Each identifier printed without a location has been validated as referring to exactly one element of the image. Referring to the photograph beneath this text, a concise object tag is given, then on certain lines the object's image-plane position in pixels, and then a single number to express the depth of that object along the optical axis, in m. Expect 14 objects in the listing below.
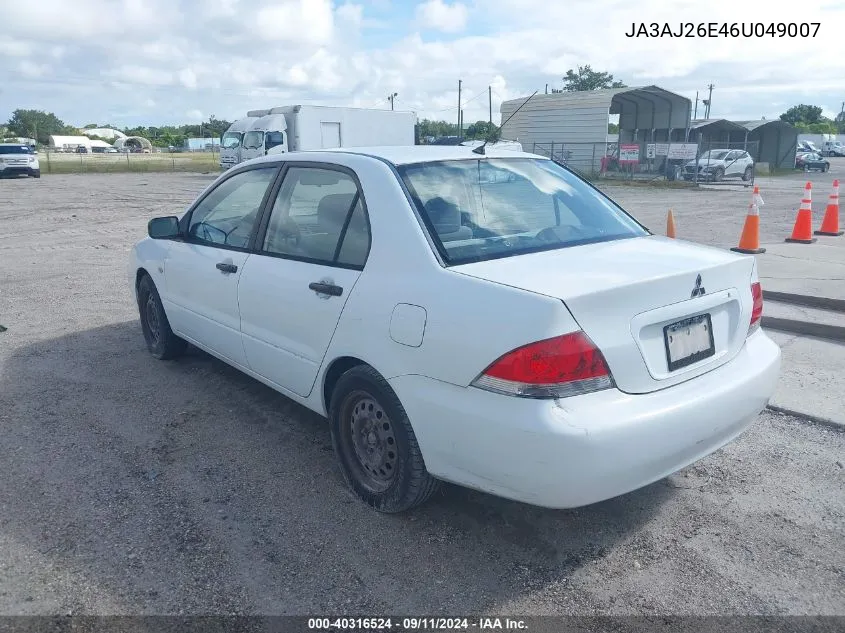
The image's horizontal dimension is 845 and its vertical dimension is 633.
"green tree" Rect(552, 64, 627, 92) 69.06
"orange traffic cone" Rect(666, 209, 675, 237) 10.44
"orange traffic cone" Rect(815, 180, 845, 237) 11.68
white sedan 2.65
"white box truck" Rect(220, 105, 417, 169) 30.45
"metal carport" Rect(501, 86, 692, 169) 35.03
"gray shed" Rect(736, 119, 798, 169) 43.47
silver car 30.75
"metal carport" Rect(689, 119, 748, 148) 40.47
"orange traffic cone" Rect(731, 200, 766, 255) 9.63
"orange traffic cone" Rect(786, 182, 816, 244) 10.79
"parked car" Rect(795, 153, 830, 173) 42.47
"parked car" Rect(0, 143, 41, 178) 34.66
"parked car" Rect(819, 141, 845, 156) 66.82
